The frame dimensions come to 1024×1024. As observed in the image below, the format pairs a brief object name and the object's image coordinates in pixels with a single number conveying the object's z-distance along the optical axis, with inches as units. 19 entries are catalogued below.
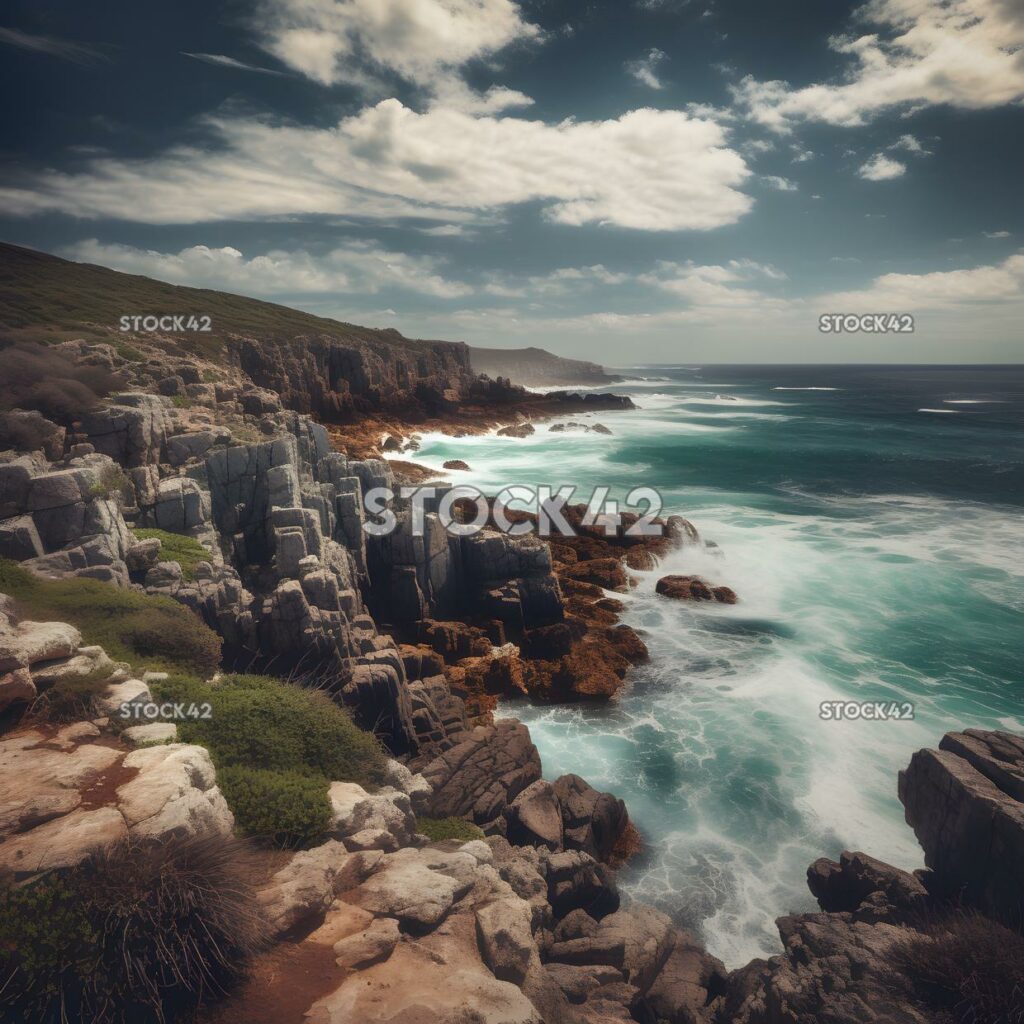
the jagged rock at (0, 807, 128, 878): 296.2
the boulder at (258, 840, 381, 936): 346.6
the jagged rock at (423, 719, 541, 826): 651.5
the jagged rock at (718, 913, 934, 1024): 429.7
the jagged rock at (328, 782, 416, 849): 441.1
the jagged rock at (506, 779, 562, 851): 631.2
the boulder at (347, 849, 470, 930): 374.3
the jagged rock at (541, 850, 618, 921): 550.3
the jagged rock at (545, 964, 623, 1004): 429.4
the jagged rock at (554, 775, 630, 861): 659.4
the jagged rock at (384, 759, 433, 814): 579.4
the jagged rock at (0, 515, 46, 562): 616.1
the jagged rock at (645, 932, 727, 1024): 478.0
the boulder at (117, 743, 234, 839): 337.7
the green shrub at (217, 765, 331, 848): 409.4
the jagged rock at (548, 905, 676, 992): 481.1
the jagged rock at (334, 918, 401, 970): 334.3
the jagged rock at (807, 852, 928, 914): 548.7
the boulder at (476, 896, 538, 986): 362.9
